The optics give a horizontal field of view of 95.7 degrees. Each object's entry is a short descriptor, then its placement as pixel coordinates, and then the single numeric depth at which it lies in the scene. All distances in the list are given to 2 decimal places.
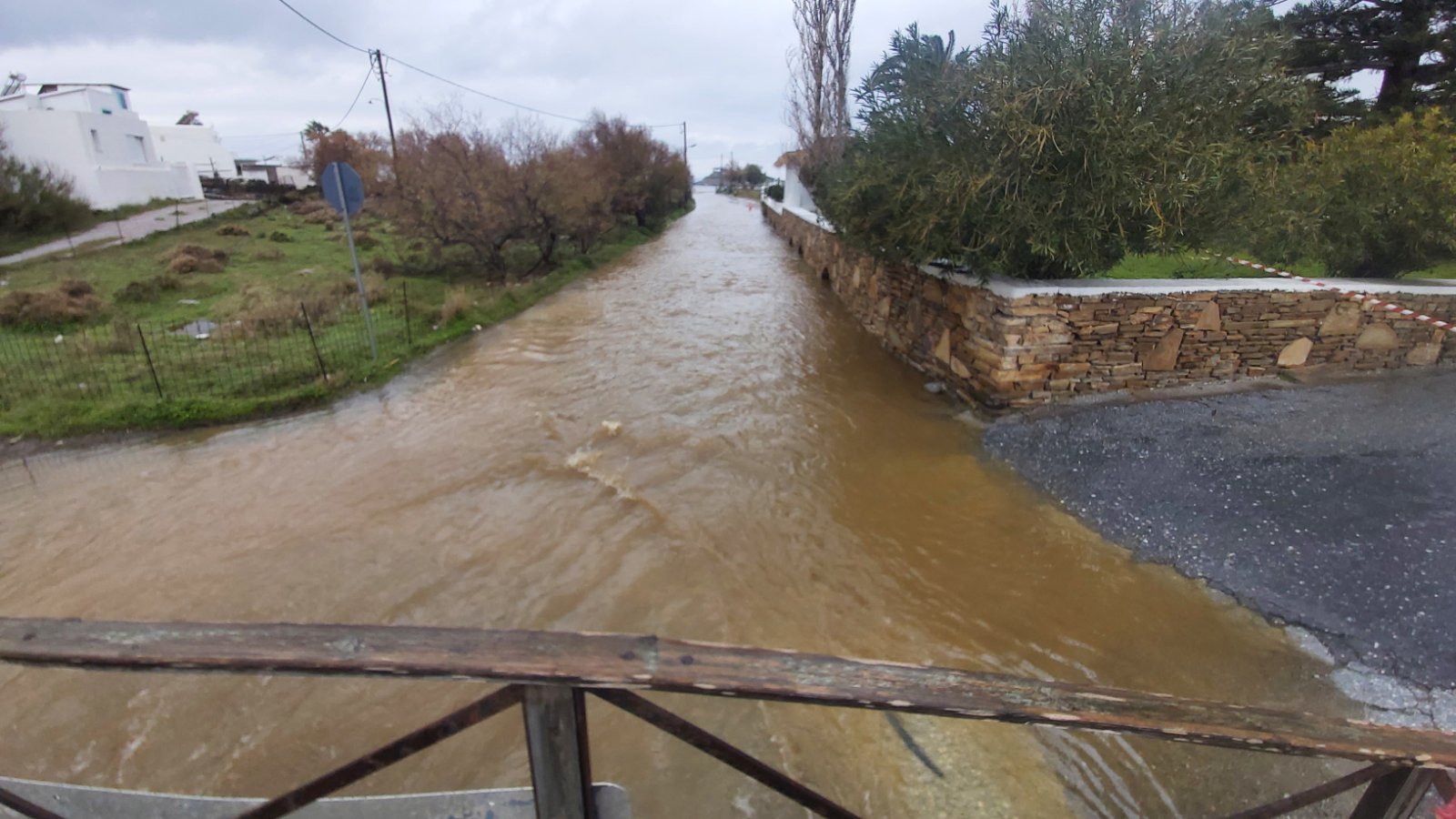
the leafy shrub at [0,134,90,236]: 18.33
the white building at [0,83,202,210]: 26.27
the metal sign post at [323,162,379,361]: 8.12
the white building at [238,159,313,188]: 39.59
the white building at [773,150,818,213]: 22.89
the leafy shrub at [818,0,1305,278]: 5.79
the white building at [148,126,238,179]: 39.34
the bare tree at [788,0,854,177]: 17.77
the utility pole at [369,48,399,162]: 25.52
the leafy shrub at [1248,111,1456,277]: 6.92
